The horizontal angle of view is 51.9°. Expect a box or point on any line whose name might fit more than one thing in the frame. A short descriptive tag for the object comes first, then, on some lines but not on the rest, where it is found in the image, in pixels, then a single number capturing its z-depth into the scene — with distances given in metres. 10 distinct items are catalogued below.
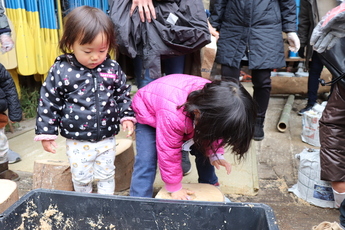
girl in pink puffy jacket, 1.47
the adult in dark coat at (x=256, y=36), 3.00
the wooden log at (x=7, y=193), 1.79
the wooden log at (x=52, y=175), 2.16
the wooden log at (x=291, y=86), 5.10
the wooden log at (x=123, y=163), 2.37
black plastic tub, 1.27
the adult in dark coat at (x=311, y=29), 3.65
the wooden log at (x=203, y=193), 1.78
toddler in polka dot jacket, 1.76
